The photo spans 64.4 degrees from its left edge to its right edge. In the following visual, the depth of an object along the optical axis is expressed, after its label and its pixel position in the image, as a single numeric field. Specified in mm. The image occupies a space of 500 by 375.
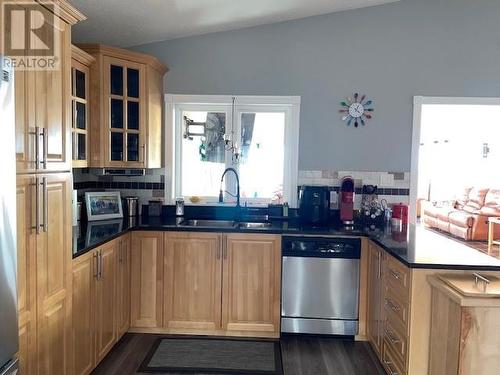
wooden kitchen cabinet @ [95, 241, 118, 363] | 2615
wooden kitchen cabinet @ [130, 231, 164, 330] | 3219
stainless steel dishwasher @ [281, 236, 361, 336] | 3145
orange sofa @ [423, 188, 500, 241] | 6578
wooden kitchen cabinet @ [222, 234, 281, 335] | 3178
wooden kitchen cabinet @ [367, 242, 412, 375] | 2355
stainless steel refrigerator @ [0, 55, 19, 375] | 1446
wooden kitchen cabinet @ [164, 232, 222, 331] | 3199
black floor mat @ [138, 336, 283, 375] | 2738
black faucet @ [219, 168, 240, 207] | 3588
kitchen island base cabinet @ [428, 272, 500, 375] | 1901
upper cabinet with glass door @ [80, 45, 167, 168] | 3156
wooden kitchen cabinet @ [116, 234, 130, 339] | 2967
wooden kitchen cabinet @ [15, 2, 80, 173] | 1670
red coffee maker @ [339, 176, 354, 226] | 3518
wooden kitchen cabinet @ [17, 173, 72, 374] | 1700
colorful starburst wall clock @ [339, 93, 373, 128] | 3682
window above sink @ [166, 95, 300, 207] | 3793
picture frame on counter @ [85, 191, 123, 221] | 3326
